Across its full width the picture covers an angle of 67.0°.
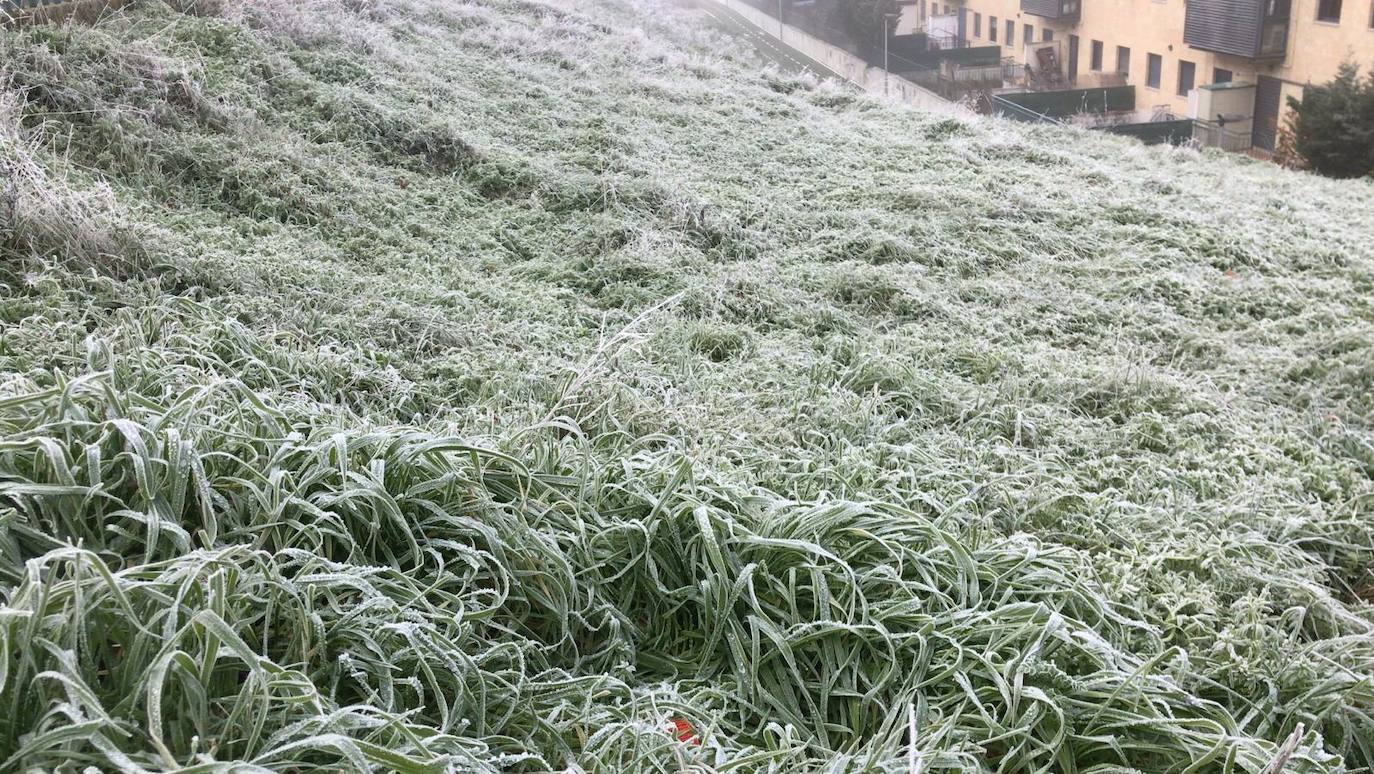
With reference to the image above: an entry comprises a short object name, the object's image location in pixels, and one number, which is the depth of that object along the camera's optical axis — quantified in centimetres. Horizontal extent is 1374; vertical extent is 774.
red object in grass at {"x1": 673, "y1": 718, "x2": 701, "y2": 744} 184
